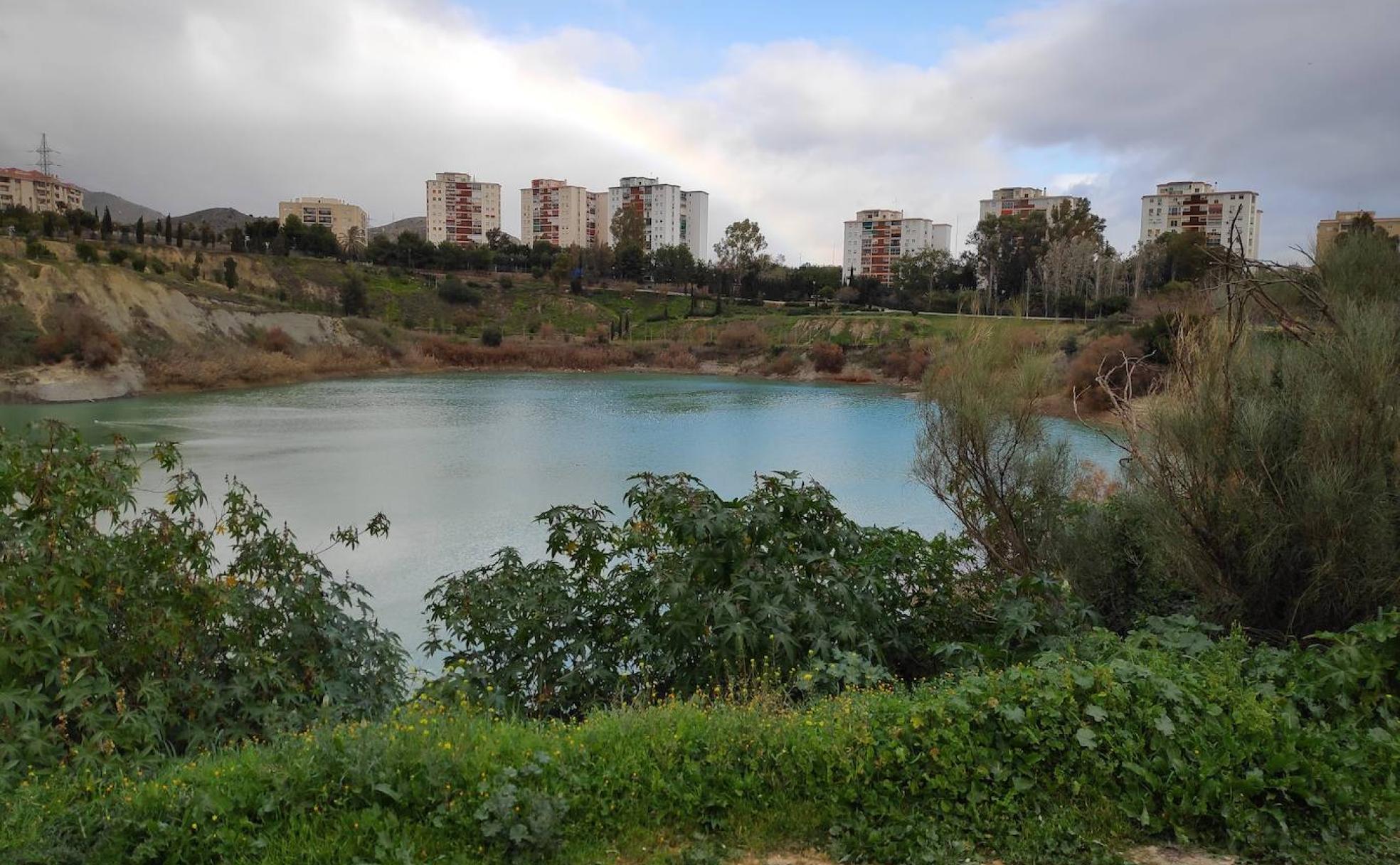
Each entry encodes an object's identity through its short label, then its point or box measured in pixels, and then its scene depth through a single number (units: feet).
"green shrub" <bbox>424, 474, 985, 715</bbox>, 15.42
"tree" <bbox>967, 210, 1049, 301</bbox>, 217.56
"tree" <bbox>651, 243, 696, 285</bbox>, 253.85
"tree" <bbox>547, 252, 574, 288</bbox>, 246.68
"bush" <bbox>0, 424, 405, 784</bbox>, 12.32
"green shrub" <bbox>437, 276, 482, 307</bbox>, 222.89
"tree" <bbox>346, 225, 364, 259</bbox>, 260.64
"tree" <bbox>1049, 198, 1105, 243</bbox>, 219.61
